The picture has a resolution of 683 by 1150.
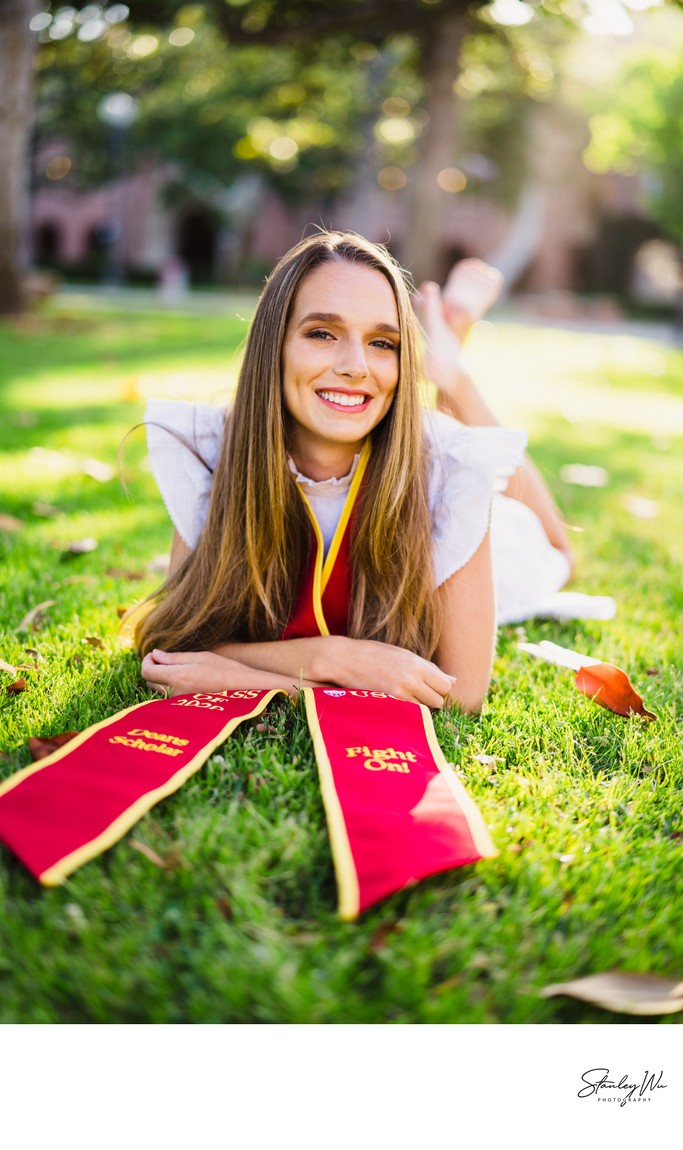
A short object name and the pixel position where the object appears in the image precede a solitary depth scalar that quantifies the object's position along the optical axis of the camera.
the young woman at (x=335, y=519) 2.25
